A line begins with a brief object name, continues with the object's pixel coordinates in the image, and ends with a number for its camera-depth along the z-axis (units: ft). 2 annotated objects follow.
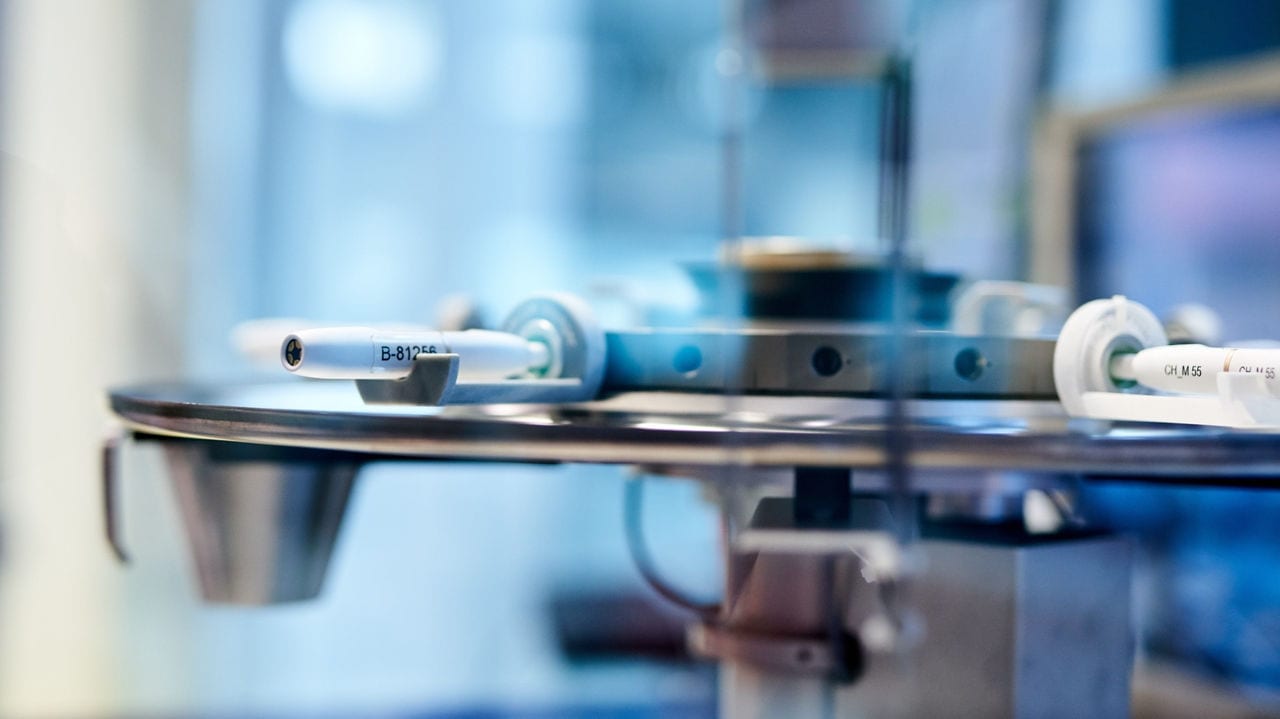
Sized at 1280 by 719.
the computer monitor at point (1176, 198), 2.90
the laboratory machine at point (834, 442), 0.94
